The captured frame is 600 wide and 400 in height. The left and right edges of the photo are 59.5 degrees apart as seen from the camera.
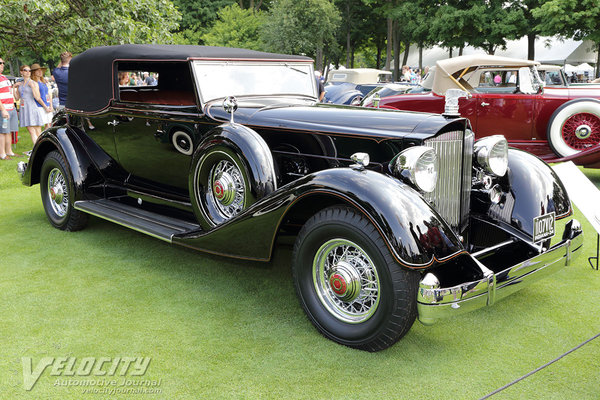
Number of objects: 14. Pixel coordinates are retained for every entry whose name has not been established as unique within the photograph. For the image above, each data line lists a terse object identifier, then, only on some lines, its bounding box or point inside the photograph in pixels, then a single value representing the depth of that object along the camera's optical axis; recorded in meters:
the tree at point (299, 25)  32.66
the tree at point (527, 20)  25.06
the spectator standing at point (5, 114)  8.80
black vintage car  2.79
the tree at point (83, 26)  10.34
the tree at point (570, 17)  21.16
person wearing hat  9.67
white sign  3.51
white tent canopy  29.14
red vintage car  7.88
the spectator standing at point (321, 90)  9.32
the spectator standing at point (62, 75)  8.58
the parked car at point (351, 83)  15.04
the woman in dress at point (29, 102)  9.73
